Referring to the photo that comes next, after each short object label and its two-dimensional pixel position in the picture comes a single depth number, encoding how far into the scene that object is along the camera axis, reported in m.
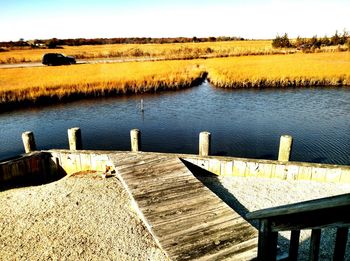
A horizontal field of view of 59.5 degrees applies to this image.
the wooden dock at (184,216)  5.94
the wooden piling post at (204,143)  10.74
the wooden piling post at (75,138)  11.66
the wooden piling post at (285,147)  9.91
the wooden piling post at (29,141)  11.41
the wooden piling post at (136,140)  11.30
